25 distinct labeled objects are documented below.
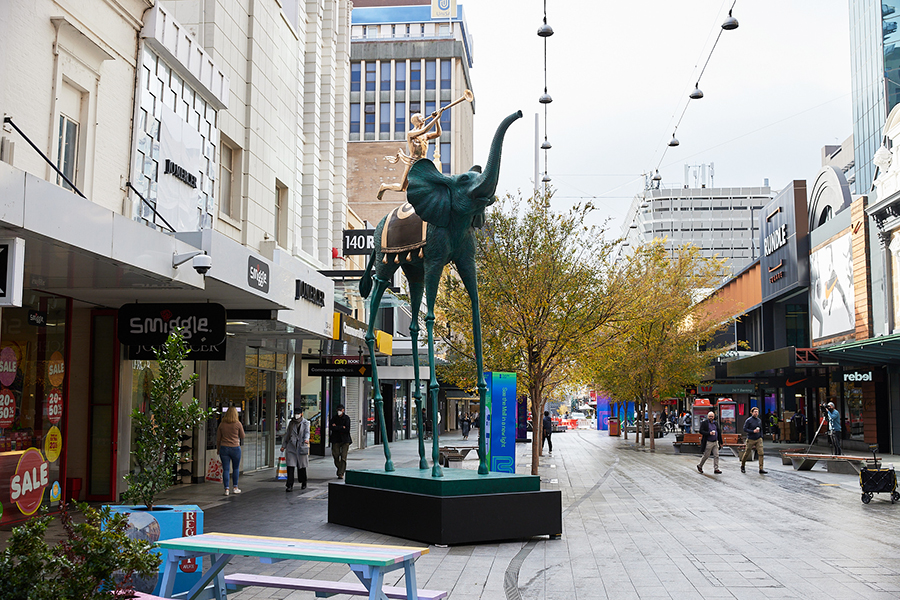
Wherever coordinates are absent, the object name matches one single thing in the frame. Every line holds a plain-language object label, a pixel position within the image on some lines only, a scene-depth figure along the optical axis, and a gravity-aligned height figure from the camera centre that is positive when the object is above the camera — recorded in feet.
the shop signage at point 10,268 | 22.84 +3.02
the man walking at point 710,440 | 71.69 -5.31
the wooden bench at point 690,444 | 106.63 -8.42
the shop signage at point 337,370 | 73.67 +0.71
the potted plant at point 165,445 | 22.44 -1.92
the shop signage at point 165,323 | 38.04 +2.54
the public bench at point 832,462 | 67.94 -7.30
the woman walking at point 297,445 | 54.19 -4.50
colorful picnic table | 17.16 -3.85
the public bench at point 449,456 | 67.96 -6.49
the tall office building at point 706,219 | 412.77 +81.18
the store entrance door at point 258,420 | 67.10 -3.52
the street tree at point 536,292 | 61.00 +6.47
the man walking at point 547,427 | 103.22 -6.12
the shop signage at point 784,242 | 120.37 +21.09
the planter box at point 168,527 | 21.18 -3.99
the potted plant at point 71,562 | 13.07 -3.05
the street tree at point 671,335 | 104.86 +5.96
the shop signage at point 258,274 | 38.68 +4.97
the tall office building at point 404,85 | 285.64 +103.04
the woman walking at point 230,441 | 50.60 -3.94
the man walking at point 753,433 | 72.33 -4.71
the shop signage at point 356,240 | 83.61 +14.13
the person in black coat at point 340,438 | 59.16 -4.40
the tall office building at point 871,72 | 203.10 +80.14
